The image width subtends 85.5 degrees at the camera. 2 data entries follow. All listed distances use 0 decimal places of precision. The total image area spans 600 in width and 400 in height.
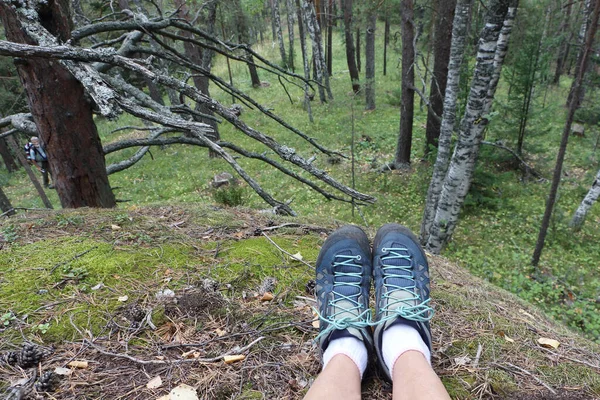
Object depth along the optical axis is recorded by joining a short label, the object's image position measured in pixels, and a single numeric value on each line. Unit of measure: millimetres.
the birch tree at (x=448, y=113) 5016
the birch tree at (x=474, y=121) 4309
